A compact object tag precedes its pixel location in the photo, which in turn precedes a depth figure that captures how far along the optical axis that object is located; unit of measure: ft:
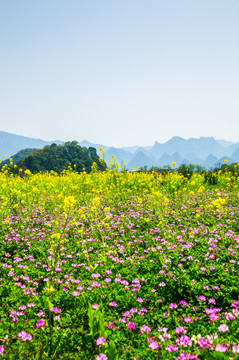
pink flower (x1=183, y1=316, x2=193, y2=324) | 8.43
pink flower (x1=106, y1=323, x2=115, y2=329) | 8.27
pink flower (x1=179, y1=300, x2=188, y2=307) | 9.48
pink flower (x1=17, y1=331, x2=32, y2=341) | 7.61
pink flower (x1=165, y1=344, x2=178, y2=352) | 6.72
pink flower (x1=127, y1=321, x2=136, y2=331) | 8.21
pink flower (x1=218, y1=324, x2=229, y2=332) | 7.61
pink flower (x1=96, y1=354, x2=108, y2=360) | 6.66
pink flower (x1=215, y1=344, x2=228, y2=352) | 6.27
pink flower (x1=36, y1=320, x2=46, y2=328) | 8.27
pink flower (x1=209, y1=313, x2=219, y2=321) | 8.34
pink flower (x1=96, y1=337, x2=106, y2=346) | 7.15
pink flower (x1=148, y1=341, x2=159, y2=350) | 6.97
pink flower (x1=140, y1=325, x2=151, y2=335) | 8.00
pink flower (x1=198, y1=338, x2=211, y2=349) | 6.68
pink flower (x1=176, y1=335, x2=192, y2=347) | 7.07
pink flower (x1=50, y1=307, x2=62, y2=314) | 8.99
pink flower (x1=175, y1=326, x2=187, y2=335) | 7.79
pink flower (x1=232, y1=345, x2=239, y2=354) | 6.28
